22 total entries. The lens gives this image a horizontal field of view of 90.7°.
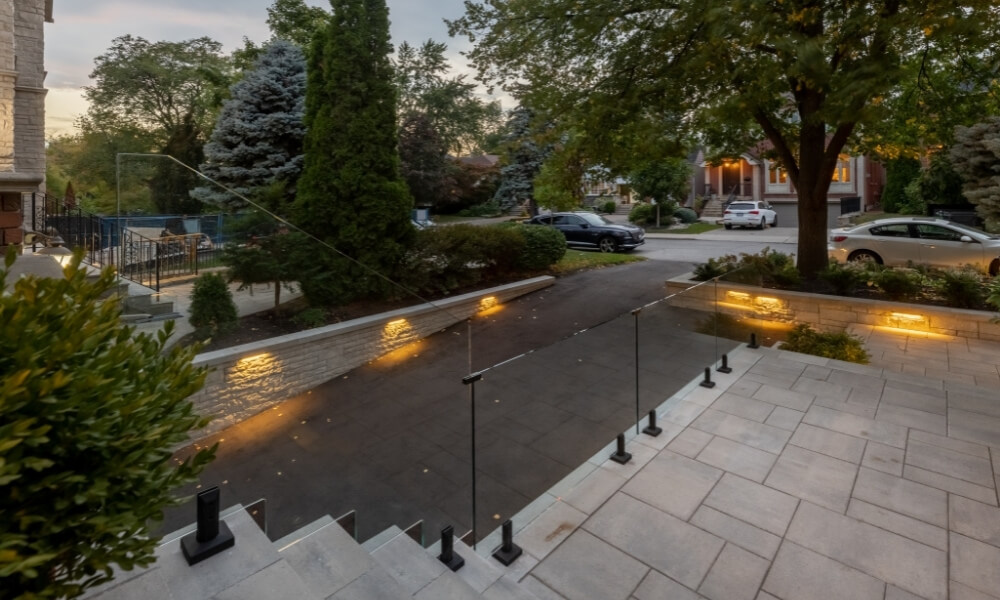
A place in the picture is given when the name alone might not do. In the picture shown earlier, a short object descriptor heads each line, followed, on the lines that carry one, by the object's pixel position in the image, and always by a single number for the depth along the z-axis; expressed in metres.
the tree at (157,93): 23.27
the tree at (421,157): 22.61
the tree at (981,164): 13.81
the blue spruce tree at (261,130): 13.40
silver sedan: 9.66
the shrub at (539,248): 11.02
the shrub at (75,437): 1.19
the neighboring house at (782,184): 26.47
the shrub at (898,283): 7.62
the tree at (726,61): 5.64
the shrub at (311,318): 5.80
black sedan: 15.59
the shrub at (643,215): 25.03
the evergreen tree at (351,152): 7.66
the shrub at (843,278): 8.02
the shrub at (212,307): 4.58
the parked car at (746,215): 22.66
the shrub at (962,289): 7.04
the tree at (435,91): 24.27
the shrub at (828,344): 6.21
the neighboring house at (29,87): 9.62
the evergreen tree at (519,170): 22.48
